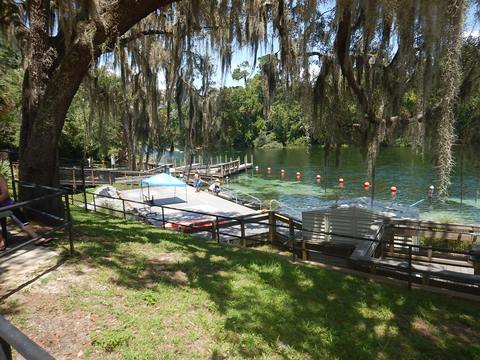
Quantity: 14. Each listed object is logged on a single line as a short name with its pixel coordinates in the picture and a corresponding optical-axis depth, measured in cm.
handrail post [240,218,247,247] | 900
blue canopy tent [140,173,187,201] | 1897
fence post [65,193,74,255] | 457
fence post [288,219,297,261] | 630
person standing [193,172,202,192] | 2481
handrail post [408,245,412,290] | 509
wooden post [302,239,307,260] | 883
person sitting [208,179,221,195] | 2453
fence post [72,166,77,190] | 2168
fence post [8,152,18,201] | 684
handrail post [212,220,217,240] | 841
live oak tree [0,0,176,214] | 603
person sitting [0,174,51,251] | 452
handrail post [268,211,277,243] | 1056
